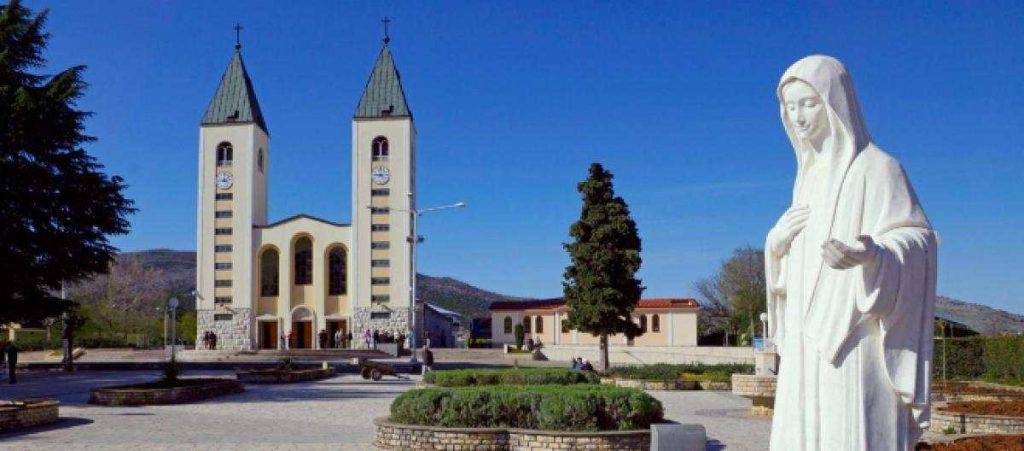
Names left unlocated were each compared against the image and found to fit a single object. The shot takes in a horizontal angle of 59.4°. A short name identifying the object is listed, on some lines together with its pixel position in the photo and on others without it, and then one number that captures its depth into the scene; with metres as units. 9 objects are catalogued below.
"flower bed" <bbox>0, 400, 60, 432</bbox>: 15.47
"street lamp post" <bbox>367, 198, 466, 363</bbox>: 37.78
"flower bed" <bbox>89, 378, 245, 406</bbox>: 21.00
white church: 58.19
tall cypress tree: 36.44
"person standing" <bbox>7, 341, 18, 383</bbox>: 29.03
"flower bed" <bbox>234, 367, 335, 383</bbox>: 29.97
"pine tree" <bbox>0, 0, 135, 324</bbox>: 29.33
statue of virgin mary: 3.99
